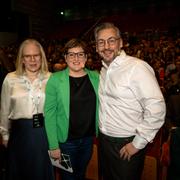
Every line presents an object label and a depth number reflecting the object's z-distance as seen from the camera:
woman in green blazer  1.19
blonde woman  1.30
